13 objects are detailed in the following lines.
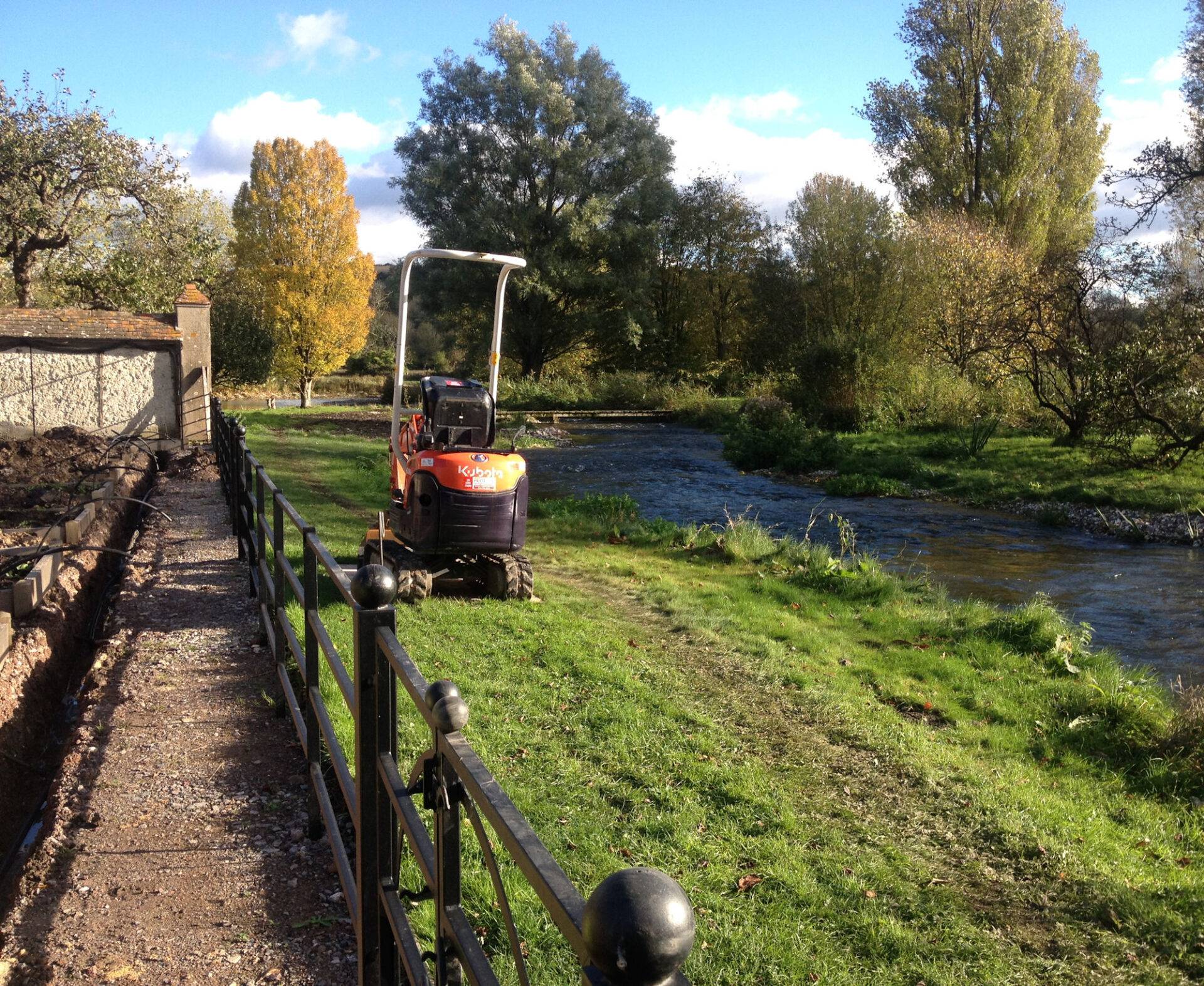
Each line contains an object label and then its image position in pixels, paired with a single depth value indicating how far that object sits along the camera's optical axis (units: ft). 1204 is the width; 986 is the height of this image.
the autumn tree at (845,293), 82.02
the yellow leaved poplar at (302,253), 122.52
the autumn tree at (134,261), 81.97
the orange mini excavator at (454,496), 24.14
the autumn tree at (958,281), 84.74
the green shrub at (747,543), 37.09
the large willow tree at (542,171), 118.52
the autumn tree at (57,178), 71.31
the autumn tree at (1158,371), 56.70
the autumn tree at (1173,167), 49.49
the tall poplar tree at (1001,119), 101.55
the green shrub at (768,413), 83.92
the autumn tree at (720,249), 147.33
